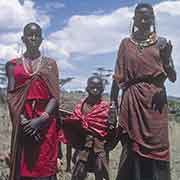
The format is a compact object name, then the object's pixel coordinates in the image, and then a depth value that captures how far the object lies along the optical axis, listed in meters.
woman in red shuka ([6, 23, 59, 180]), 2.79
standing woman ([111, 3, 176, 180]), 2.81
